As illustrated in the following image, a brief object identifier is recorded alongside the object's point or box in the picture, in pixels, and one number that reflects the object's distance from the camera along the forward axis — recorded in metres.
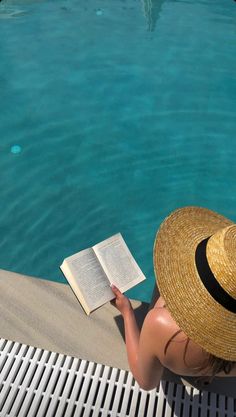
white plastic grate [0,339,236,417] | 2.39
